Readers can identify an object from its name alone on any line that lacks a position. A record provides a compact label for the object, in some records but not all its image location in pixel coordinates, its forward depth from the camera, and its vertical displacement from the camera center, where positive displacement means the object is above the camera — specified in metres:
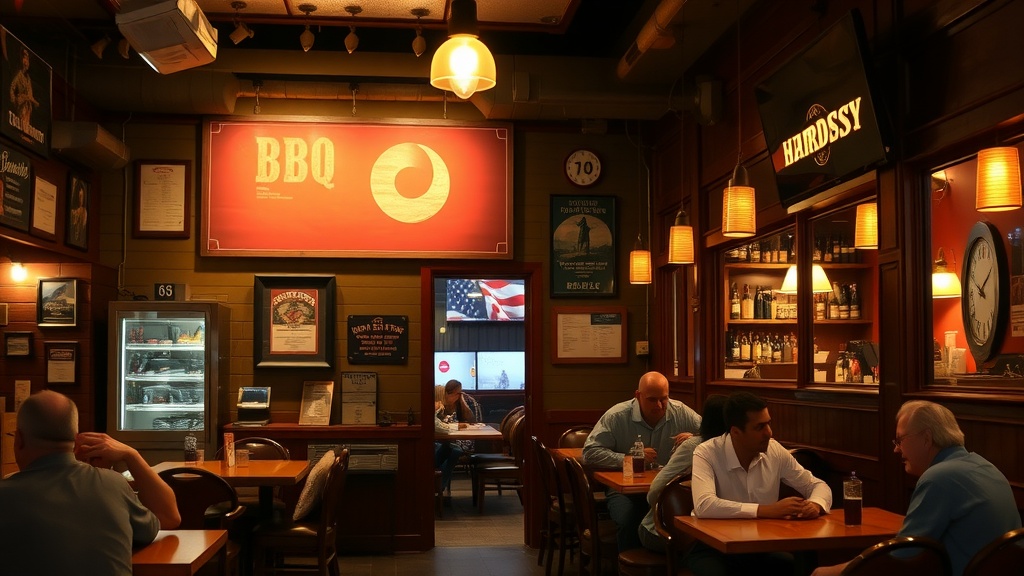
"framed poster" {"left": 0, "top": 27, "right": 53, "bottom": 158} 6.12 +1.57
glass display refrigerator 7.71 -0.32
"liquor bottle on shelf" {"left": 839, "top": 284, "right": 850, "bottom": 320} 5.81 +0.18
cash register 8.03 -0.58
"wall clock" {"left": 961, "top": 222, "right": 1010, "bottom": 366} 4.24 +0.18
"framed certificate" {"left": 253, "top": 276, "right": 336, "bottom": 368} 8.24 +0.11
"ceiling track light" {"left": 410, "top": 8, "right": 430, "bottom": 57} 6.86 +2.03
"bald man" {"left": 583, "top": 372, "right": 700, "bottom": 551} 6.48 -0.61
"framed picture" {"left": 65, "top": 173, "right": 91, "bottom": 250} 7.39 +0.94
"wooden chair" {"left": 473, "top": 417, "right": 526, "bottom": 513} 9.83 -1.42
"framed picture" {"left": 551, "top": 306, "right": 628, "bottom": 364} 8.58 -0.01
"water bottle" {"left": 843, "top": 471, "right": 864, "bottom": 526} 4.01 -0.69
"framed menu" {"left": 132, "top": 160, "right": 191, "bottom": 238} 8.21 +1.14
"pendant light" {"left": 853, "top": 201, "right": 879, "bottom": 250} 5.39 +0.58
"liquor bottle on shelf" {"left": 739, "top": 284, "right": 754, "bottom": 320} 7.02 +0.19
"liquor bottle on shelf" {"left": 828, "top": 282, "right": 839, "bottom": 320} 5.87 +0.17
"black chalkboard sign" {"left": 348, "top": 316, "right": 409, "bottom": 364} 8.35 -0.05
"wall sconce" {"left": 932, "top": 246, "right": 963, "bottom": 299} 4.51 +0.23
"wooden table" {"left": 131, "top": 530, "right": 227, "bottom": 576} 3.35 -0.78
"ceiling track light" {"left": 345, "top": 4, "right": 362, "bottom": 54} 6.82 +2.04
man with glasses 3.28 -0.59
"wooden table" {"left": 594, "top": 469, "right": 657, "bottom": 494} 5.41 -0.85
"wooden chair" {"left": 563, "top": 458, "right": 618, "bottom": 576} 5.62 -1.18
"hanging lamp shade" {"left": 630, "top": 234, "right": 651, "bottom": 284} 7.89 +0.54
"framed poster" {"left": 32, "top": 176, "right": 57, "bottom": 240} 6.72 +0.88
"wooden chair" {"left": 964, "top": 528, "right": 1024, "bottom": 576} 3.00 -0.70
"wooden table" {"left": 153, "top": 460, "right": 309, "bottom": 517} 5.93 -0.87
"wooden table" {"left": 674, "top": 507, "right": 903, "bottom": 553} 3.68 -0.79
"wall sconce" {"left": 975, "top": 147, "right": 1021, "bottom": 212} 3.95 +0.61
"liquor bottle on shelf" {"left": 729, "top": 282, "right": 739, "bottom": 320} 7.18 +0.21
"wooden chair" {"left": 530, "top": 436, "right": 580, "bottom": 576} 6.69 -1.29
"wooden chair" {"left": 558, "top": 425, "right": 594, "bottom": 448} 7.75 -0.83
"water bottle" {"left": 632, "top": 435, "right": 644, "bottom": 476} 5.82 -0.75
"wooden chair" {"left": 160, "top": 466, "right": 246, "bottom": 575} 5.34 -0.88
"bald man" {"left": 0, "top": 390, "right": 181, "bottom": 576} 2.97 -0.53
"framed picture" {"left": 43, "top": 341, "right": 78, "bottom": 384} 7.54 -0.21
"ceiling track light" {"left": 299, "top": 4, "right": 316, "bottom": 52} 6.78 +2.05
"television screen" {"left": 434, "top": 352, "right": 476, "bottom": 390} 14.23 -0.51
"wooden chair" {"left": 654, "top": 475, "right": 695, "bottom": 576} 4.45 -0.83
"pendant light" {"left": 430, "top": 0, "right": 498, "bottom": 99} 4.76 +1.31
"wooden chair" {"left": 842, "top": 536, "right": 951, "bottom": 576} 3.17 -0.75
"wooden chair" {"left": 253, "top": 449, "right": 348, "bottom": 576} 5.98 -1.22
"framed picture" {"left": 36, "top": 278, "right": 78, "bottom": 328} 7.43 +0.25
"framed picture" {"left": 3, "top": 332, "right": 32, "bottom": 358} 7.47 -0.07
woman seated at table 10.90 -0.92
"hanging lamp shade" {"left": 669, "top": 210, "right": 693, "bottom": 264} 6.88 +0.63
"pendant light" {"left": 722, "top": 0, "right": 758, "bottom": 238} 5.57 +0.71
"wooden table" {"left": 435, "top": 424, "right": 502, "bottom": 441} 9.74 -1.01
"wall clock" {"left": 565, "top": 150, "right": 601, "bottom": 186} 8.66 +1.46
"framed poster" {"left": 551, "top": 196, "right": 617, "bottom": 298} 8.61 +0.77
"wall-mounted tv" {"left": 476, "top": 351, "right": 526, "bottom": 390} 14.27 -0.54
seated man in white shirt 4.34 -0.65
